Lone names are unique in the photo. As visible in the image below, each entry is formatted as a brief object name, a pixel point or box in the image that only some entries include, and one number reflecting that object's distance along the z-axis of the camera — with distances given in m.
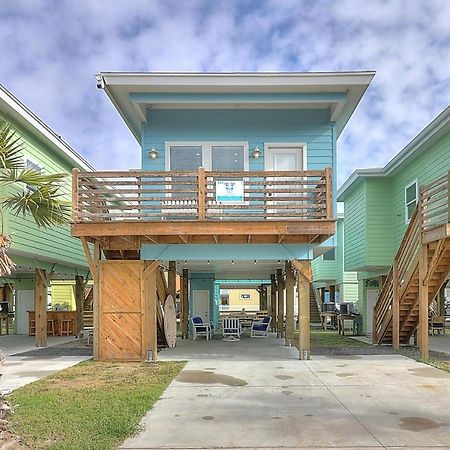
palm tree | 6.11
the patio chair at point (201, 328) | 19.52
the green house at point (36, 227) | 13.82
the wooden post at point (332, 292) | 35.24
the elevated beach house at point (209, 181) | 12.01
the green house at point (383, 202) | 15.73
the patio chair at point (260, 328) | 20.50
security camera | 12.71
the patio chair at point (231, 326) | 19.42
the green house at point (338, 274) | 29.81
